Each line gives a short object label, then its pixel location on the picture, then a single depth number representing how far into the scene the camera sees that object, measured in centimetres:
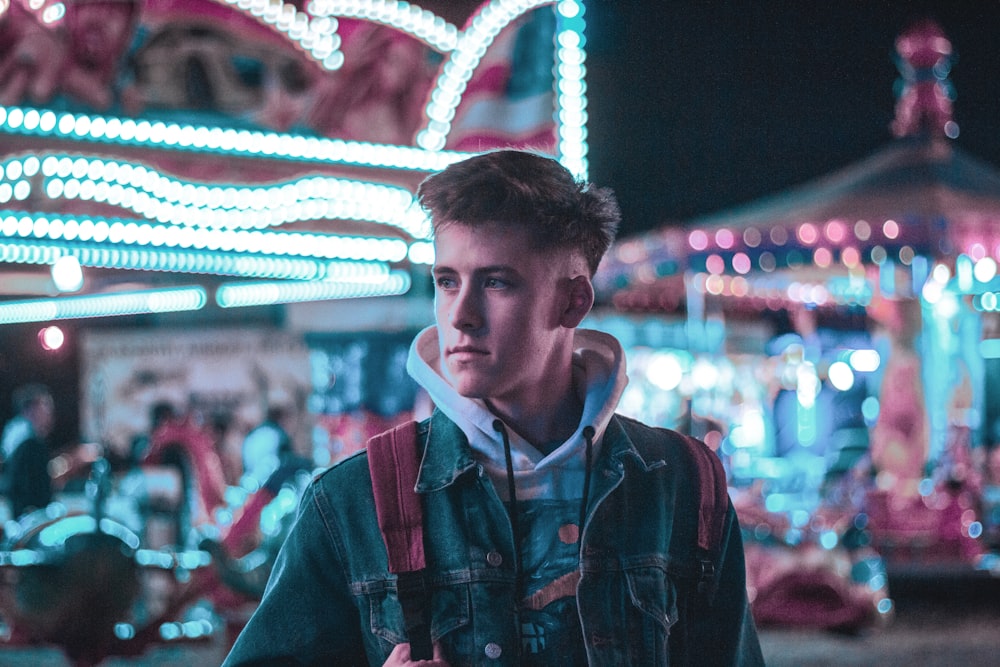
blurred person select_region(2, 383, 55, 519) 993
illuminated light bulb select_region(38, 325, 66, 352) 2055
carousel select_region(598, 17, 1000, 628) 898
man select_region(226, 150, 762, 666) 208
